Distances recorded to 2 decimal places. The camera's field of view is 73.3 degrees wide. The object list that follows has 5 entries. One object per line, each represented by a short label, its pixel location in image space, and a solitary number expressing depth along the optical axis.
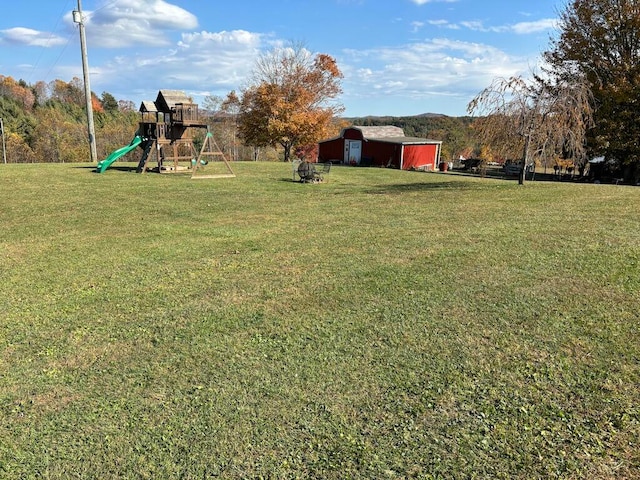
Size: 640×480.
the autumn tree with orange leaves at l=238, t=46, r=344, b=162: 33.56
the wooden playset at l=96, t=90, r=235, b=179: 18.36
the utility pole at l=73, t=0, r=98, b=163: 20.93
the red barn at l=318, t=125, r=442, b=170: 32.34
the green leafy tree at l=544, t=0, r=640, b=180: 23.67
